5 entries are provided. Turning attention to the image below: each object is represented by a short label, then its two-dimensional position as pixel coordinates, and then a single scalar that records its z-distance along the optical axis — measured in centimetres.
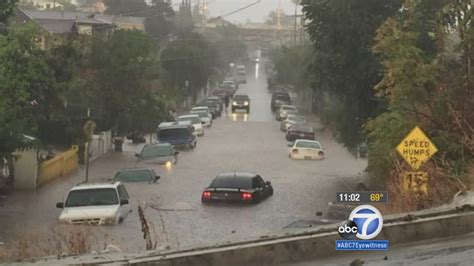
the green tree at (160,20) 13062
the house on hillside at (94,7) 17365
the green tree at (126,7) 13700
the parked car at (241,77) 16001
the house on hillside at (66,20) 8168
